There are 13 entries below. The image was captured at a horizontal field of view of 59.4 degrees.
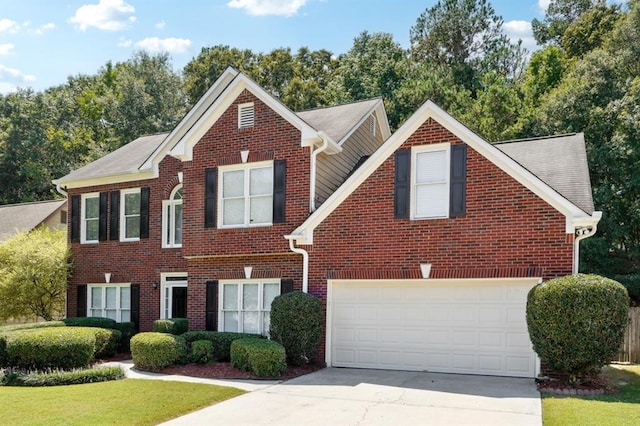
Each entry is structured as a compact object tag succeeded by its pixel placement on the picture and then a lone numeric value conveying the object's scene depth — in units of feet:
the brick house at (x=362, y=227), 38.63
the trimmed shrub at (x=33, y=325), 51.08
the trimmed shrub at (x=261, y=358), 38.40
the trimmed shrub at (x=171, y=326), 49.60
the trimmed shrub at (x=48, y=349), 41.39
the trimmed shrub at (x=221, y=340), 44.55
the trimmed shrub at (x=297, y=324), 41.68
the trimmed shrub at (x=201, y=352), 42.70
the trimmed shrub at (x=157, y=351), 41.86
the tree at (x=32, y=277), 61.36
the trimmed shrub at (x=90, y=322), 54.49
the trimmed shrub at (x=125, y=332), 54.19
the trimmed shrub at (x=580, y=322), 31.91
